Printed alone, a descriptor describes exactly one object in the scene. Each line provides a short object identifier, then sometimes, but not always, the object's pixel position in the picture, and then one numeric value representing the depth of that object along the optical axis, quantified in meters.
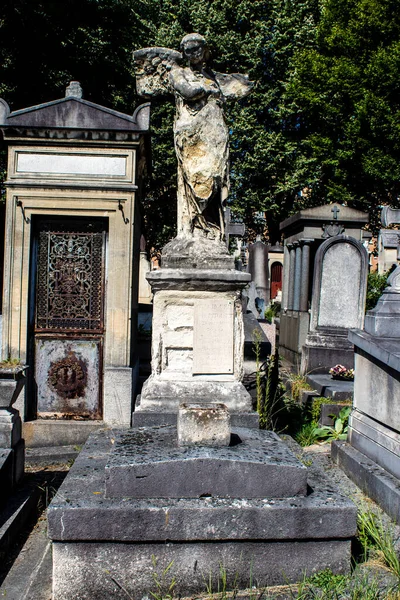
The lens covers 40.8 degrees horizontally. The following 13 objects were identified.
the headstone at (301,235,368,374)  9.59
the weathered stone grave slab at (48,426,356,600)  2.50
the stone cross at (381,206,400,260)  6.05
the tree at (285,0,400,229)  18.53
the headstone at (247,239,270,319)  16.67
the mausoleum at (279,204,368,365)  10.76
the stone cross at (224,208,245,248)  13.06
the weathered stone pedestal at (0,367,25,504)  4.02
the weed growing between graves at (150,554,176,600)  2.49
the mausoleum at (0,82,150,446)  5.98
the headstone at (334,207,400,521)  3.82
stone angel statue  4.54
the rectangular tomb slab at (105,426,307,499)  2.63
